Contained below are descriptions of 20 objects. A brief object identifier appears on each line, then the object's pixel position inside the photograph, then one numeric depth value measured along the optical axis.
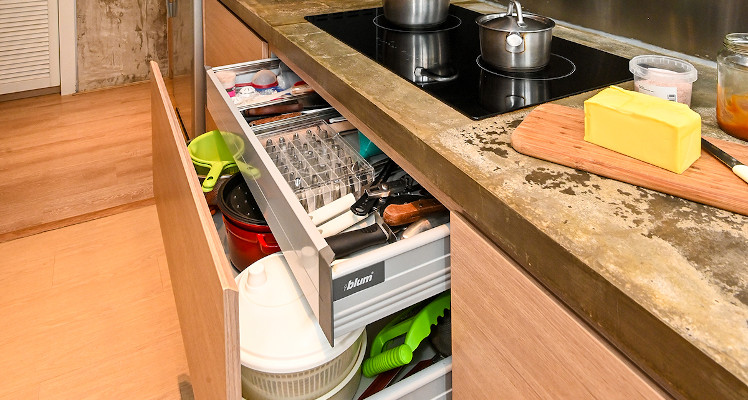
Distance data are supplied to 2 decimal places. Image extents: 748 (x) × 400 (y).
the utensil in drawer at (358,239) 0.94
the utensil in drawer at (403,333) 1.01
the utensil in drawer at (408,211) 0.99
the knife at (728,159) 0.68
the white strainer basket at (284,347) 0.95
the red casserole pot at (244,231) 1.24
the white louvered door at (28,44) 3.20
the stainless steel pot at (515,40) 1.06
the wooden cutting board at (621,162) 0.66
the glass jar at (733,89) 0.79
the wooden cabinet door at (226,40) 1.71
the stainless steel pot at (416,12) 1.38
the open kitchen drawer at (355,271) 0.79
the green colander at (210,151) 1.54
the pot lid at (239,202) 1.25
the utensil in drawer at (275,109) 1.39
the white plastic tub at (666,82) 0.89
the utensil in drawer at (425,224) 0.97
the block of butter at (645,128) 0.68
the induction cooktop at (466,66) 0.99
